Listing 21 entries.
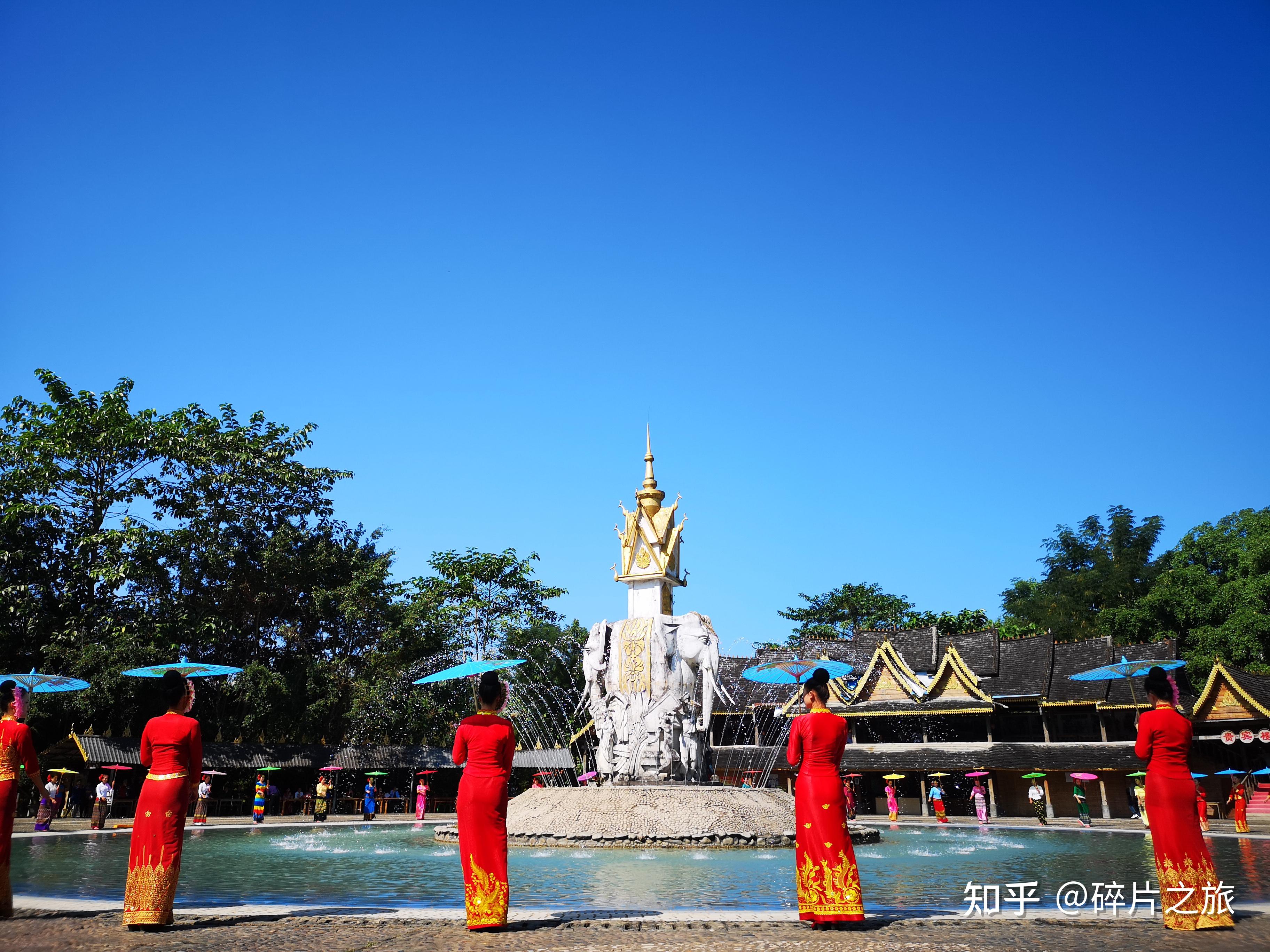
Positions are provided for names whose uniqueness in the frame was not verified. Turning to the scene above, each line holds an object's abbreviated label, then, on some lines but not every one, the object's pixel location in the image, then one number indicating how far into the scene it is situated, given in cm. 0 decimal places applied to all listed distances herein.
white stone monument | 1972
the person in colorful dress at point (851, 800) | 2572
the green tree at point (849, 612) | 5878
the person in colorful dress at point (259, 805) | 2702
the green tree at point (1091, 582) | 5756
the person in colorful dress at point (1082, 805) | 2550
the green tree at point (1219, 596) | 4184
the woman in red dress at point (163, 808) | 713
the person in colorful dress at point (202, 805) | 2525
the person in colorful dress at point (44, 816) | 2170
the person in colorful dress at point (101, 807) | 2228
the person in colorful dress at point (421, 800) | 2812
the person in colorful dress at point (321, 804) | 2809
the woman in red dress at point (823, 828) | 708
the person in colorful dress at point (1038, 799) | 2797
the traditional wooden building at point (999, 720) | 3172
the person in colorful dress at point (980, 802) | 2923
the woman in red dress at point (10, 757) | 779
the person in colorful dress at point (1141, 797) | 2548
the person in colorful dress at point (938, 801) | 2872
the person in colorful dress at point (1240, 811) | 2127
